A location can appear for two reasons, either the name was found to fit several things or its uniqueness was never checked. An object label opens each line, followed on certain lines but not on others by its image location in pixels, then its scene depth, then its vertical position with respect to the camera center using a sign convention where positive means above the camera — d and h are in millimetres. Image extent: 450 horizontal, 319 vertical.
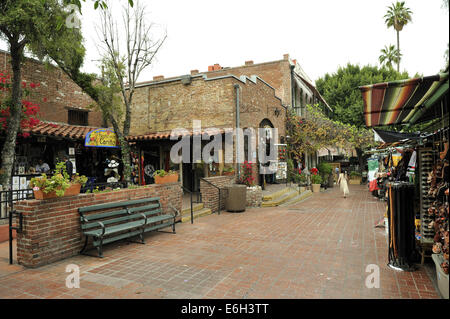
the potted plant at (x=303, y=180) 16250 -1271
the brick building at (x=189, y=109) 12031 +2394
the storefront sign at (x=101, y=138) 10774 +941
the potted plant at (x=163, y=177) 7379 -425
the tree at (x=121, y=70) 10008 +3341
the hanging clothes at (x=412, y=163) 5047 -119
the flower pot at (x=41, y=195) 4547 -521
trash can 9750 -1402
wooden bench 5094 -1208
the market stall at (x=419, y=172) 3432 -238
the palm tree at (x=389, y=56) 35188 +12771
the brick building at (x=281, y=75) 18016 +5559
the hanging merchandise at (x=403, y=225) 4211 -1030
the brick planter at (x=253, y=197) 10875 -1463
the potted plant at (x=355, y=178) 22031 -1620
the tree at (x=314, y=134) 17266 +1509
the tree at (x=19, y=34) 7238 +3536
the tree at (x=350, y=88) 24295 +6486
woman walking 13602 -1282
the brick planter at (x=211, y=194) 9656 -1180
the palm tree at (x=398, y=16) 30000 +15116
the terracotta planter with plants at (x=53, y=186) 4531 -383
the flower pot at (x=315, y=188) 16469 -1742
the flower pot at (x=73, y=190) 4938 -495
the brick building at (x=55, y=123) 10062 +1783
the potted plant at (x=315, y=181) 16484 -1344
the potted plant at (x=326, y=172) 18797 -957
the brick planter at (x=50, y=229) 4430 -1105
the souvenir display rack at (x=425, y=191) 4277 -540
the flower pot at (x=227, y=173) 11342 -543
